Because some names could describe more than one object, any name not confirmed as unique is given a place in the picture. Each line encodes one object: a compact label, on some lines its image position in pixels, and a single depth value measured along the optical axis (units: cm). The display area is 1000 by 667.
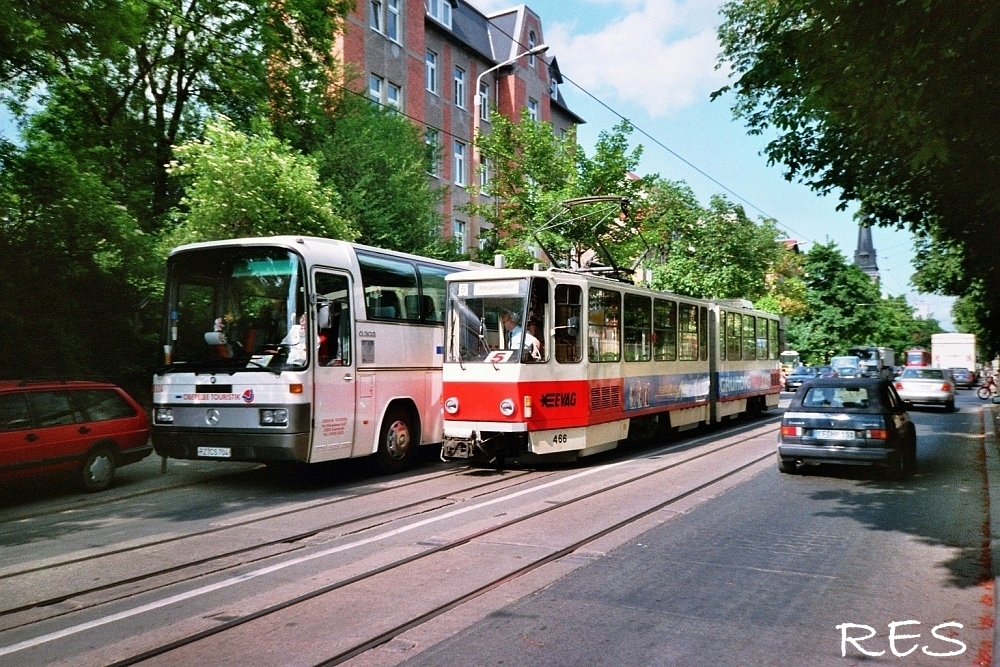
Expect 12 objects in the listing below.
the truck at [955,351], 5791
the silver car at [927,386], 2925
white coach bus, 1012
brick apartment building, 3170
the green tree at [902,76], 648
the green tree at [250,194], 1638
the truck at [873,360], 4447
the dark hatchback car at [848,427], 1102
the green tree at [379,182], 2159
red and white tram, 1178
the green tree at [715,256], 3216
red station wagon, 947
